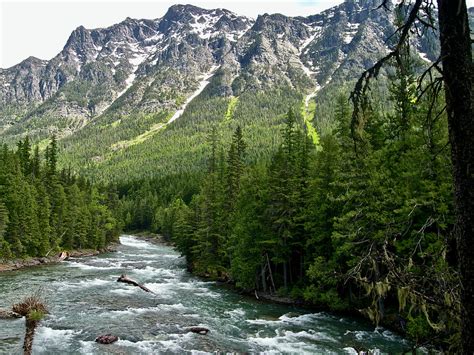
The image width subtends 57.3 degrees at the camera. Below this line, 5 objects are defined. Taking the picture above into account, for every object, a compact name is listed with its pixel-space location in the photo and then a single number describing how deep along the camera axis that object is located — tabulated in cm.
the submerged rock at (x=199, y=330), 2644
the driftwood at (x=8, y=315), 2695
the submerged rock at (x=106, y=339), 2356
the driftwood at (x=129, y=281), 4067
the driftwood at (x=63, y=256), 6528
